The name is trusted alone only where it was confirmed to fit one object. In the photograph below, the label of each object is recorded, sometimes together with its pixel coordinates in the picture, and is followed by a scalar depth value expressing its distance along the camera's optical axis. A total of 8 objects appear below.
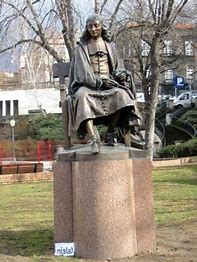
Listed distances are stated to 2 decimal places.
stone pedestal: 6.93
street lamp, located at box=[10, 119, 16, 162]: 41.88
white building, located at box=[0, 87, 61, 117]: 62.09
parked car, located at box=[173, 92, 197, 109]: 50.72
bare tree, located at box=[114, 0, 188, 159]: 24.92
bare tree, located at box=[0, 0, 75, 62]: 23.39
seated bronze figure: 7.28
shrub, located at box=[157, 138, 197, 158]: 33.66
